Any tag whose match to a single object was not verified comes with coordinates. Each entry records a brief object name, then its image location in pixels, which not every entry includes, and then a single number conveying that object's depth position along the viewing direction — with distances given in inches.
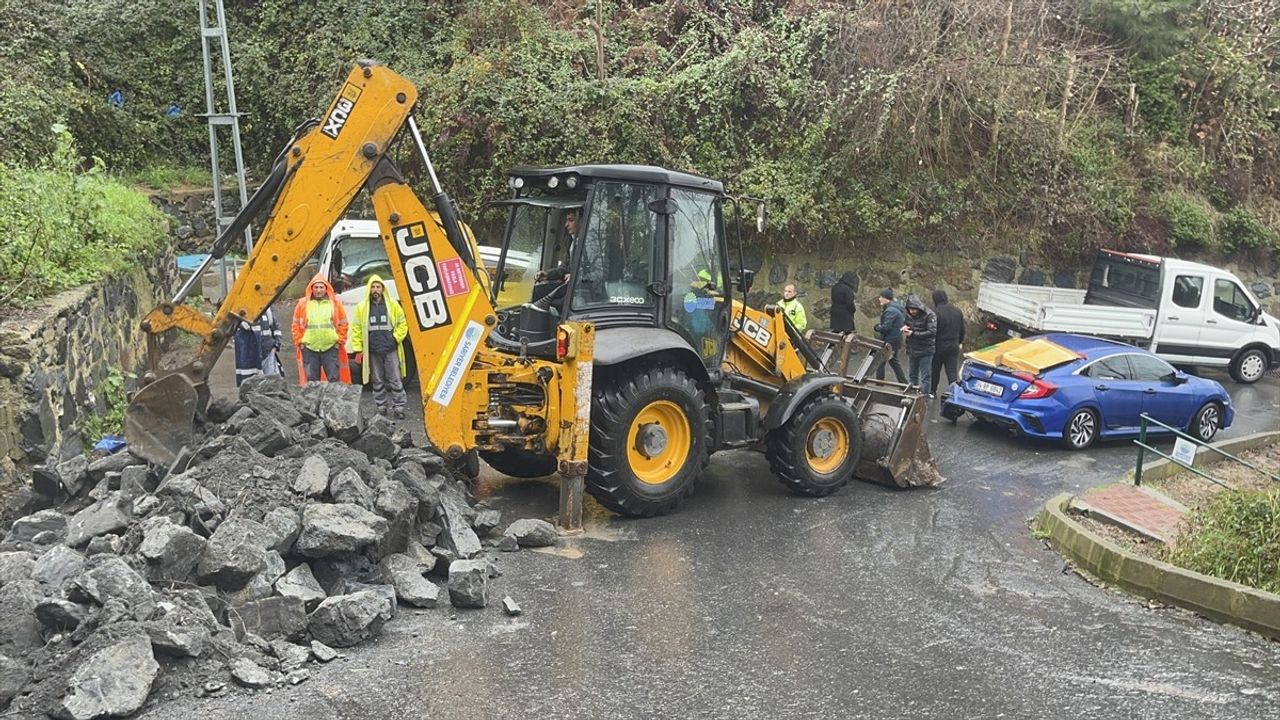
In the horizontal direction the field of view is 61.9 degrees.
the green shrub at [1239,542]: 283.6
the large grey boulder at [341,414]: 317.4
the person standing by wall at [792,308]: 530.3
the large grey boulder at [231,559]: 235.3
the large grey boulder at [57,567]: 225.9
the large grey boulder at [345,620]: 231.1
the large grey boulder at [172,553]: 234.1
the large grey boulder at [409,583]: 255.6
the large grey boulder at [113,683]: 191.0
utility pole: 453.7
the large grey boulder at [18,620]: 207.6
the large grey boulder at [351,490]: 270.7
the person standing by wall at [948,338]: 554.3
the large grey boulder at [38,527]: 255.6
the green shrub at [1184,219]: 745.6
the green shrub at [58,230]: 343.3
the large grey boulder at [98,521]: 247.0
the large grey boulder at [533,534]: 303.6
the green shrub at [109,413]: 353.2
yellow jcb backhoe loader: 294.4
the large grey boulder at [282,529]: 249.6
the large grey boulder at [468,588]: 255.8
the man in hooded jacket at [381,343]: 454.3
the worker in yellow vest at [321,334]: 450.3
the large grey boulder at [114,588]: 214.7
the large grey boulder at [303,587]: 236.8
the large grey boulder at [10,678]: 194.4
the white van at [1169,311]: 655.1
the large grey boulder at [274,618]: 227.5
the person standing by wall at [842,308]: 604.7
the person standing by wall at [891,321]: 549.3
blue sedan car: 473.7
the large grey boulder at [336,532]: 250.5
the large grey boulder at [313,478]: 272.4
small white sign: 348.8
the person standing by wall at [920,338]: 531.2
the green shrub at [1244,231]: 761.6
